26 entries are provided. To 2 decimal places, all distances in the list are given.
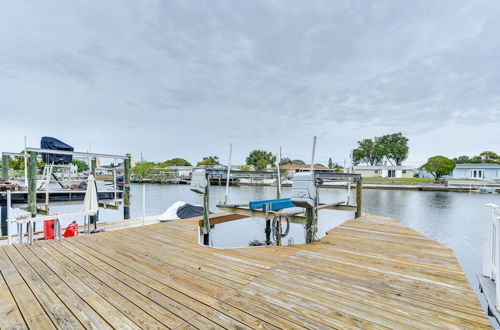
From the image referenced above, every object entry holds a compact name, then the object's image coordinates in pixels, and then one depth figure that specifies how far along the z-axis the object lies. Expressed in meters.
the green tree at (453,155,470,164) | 75.01
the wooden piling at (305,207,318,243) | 4.76
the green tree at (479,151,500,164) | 56.23
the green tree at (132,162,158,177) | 59.62
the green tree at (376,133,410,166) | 62.47
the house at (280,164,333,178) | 54.89
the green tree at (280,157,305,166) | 73.99
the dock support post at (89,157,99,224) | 7.27
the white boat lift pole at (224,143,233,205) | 9.86
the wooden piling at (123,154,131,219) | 8.46
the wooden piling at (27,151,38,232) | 6.47
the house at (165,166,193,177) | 61.11
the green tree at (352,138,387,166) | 64.88
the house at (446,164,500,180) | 44.19
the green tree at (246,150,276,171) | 57.22
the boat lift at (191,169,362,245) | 4.21
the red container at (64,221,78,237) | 5.48
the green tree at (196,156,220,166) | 65.47
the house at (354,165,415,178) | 52.56
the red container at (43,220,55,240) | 5.31
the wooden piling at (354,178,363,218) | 7.52
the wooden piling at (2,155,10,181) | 9.14
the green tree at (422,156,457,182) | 43.03
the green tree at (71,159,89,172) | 66.44
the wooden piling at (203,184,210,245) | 5.50
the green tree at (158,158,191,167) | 77.78
